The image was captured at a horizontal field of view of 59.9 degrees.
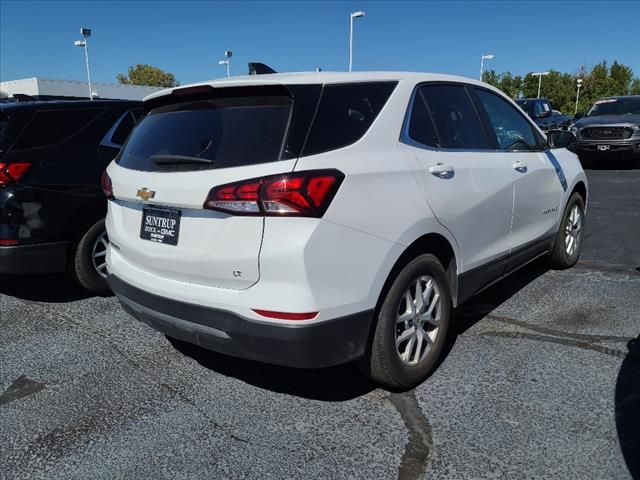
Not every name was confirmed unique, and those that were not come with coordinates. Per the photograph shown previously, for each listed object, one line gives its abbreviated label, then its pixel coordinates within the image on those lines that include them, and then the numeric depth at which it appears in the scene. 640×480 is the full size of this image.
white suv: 2.46
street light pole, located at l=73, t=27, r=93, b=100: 45.56
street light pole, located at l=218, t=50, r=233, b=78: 52.42
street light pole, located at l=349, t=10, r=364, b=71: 34.32
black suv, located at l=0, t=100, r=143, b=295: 4.19
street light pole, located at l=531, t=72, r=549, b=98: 58.37
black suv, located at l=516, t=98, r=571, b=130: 16.81
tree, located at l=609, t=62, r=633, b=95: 57.56
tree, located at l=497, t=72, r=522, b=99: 61.88
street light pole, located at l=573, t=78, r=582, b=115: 59.61
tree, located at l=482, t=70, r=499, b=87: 60.89
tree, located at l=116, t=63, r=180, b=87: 89.88
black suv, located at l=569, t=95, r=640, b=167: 13.27
